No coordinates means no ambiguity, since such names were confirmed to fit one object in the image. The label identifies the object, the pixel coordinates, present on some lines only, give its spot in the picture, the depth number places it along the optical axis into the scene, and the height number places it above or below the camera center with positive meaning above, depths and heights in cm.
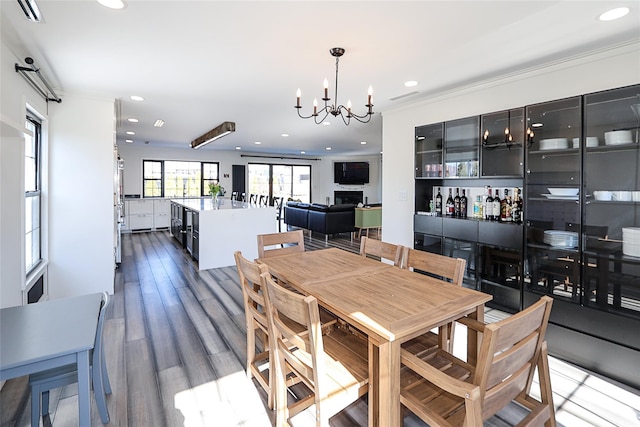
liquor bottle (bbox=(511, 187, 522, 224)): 310 -5
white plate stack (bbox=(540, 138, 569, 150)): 267 +52
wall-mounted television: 1201 +113
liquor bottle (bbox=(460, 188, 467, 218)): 371 -3
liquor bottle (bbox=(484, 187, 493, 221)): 336 -4
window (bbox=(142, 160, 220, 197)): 929 +75
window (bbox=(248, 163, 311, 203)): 1110 +80
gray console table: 129 -61
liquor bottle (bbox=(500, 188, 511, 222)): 321 -4
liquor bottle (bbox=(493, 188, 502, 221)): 331 -5
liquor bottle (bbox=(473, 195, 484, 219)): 352 -5
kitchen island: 517 -47
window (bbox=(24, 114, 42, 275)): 323 +6
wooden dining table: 134 -50
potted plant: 695 +27
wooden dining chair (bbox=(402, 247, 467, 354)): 186 -45
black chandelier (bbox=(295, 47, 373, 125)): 248 +119
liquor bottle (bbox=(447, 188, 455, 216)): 380 -3
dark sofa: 748 -37
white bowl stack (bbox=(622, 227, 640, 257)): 226 -26
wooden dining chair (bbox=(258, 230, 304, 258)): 270 -34
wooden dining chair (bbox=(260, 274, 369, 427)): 140 -81
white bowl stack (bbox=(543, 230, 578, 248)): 260 -29
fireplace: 1228 +23
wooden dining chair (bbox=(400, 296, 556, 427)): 111 -69
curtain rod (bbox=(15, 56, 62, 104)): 253 +111
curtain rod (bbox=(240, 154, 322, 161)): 1060 +161
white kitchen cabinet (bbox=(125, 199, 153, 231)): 870 -33
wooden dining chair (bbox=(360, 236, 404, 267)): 239 -37
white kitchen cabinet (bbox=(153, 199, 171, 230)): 911 -32
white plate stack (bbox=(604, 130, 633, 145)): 231 +49
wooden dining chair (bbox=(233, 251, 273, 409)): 188 -79
